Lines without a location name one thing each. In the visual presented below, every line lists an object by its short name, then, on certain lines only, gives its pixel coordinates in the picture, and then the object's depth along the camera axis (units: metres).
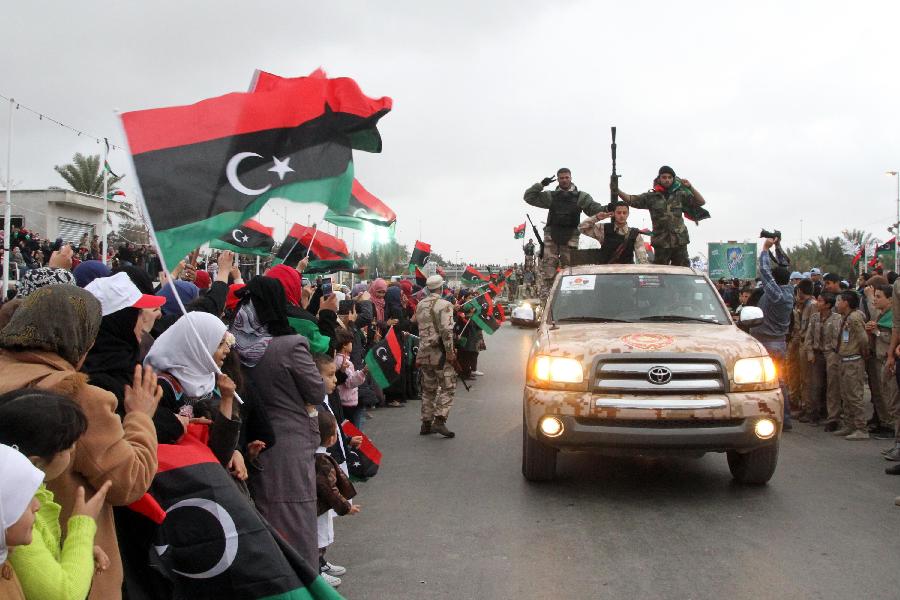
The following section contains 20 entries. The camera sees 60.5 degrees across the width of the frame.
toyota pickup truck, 6.29
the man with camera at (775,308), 10.23
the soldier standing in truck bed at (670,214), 10.05
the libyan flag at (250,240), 6.36
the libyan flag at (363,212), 5.29
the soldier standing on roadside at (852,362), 9.57
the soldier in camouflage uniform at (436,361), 9.71
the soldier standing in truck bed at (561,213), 10.56
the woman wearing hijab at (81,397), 2.52
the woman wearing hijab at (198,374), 3.46
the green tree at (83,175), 37.78
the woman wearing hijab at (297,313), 5.01
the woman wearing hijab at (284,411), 4.36
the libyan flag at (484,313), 14.05
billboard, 28.38
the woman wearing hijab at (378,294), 13.22
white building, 30.28
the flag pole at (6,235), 13.51
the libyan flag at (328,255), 9.19
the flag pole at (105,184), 17.45
